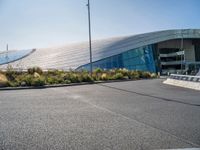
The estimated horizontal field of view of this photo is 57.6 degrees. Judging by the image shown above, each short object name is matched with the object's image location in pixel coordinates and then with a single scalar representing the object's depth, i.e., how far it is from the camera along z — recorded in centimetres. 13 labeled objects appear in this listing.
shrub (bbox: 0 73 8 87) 1264
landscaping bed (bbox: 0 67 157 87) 1311
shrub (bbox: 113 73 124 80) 1784
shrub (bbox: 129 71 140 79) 1944
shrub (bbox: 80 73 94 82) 1551
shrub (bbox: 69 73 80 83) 1510
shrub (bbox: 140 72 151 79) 2061
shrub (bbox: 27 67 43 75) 1825
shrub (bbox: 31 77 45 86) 1303
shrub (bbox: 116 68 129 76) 1940
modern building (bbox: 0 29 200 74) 3373
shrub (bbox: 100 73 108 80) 1701
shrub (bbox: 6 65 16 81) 1537
